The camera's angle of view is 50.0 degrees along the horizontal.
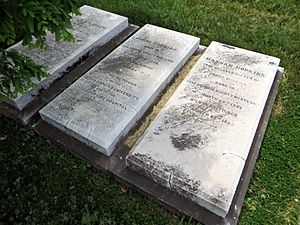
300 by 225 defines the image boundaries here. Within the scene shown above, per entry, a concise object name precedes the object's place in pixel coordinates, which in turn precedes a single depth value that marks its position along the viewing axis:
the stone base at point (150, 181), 2.61
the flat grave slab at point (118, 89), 3.07
